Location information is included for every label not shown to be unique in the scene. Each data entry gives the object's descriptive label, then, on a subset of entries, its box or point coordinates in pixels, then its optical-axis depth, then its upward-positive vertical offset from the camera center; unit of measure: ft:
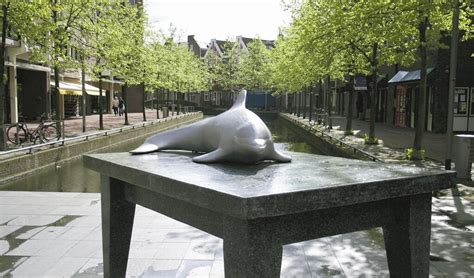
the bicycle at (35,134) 54.60 -3.86
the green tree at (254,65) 199.82 +16.25
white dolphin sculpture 14.47 -1.13
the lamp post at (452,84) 37.96 +1.71
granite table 10.52 -2.39
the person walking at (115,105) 158.92 -0.80
